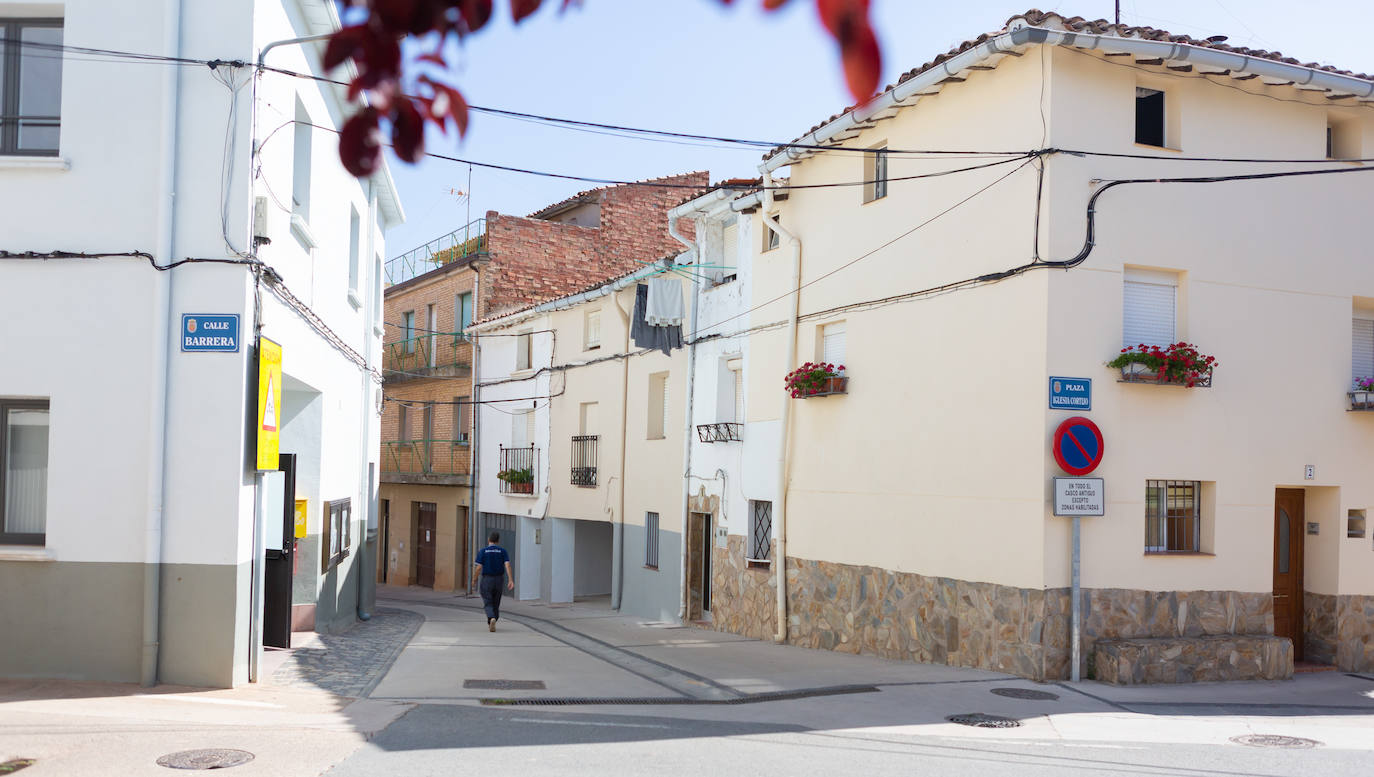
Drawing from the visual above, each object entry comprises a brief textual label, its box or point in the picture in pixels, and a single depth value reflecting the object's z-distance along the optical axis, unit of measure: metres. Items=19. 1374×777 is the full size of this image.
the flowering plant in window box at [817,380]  15.50
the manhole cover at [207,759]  7.38
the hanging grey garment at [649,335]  20.80
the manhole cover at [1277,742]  9.03
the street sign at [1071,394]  11.96
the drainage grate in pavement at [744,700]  10.38
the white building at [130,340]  9.72
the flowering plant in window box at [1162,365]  12.12
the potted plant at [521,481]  27.22
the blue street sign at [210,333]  9.82
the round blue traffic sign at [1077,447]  11.77
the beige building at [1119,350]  12.11
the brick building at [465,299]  30.80
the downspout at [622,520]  23.36
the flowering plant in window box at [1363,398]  13.23
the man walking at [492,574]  17.91
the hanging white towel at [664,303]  20.44
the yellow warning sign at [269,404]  10.15
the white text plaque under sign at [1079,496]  11.79
